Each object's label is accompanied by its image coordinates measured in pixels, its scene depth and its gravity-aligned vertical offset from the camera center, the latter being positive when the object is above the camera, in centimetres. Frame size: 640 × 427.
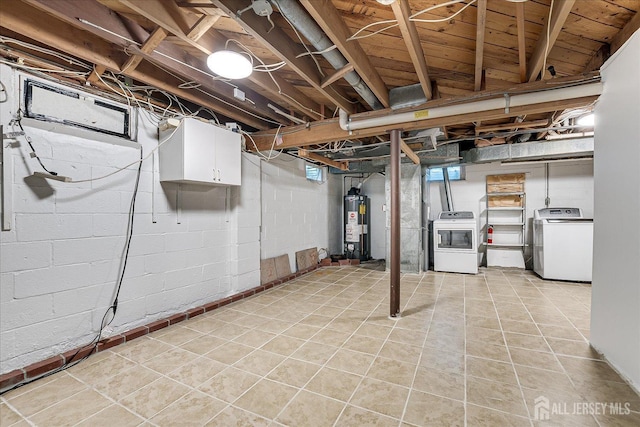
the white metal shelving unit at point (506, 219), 541 -8
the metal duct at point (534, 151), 427 +109
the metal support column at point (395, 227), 308 -15
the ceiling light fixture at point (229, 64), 186 +108
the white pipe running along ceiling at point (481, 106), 224 +105
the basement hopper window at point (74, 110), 202 +86
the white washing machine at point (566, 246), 432 -51
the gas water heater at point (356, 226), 618 -27
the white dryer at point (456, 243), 501 -55
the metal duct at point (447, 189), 574 +56
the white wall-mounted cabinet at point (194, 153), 269 +64
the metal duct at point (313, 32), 152 +118
